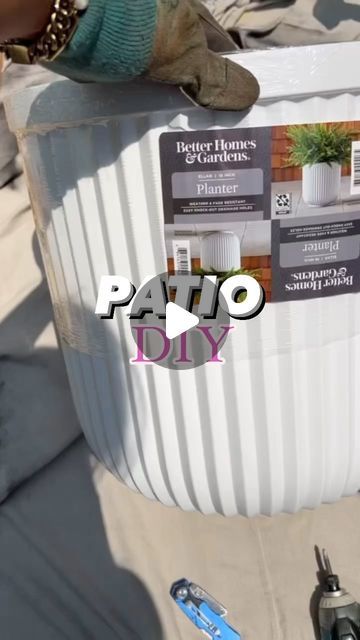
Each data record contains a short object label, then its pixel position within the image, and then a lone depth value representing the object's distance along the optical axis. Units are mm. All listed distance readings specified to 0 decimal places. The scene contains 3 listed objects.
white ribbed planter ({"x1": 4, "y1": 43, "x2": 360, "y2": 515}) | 445
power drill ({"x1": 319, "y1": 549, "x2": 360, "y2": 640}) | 737
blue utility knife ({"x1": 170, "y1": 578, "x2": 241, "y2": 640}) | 776
